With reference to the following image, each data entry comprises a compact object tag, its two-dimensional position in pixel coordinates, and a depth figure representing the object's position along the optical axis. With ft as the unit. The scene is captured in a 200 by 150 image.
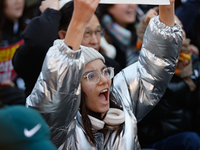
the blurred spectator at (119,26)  20.44
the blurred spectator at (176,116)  16.34
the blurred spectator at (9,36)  20.21
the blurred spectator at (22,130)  5.45
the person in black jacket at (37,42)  12.73
